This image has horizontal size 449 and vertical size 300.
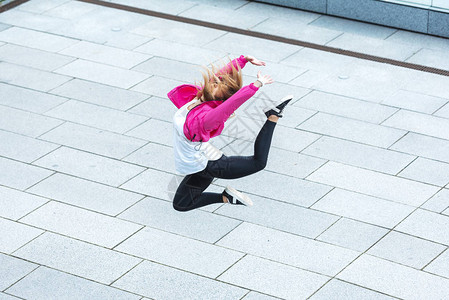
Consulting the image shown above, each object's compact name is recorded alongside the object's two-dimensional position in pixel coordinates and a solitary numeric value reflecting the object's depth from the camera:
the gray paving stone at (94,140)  14.90
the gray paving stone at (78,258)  11.85
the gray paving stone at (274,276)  11.36
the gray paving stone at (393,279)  11.27
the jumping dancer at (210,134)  11.18
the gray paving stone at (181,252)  11.91
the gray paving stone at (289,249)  11.89
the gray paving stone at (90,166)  14.12
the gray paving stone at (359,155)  14.18
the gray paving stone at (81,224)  12.62
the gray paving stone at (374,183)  13.35
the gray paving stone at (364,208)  12.84
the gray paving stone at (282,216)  12.68
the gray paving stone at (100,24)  19.55
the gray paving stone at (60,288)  11.38
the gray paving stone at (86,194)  13.37
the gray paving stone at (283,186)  13.41
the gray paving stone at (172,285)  11.33
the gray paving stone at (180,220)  12.65
